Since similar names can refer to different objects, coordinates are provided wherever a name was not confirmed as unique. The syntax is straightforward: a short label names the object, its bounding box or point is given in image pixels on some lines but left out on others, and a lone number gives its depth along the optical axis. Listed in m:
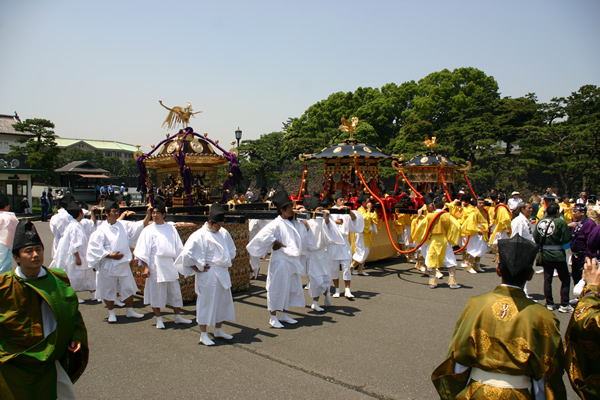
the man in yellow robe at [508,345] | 2.20
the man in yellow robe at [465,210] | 10.45
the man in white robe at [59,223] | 7.59
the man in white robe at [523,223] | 7.81
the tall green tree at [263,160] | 34.12
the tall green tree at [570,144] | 22.44
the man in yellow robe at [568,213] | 12.25
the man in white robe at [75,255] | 7.02
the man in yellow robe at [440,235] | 8.26
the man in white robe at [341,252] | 7.22
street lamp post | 16.02
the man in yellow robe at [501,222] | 9.14
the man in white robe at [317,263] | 6.55
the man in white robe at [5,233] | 4.87
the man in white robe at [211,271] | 5.20
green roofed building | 88.56
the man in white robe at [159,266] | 5.93
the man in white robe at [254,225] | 9.33
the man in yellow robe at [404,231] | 10.85
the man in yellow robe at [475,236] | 9.73
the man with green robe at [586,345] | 2.42
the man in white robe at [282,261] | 5.88
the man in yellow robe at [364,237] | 9.23
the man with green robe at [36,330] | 2.50
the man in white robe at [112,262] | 6.22
